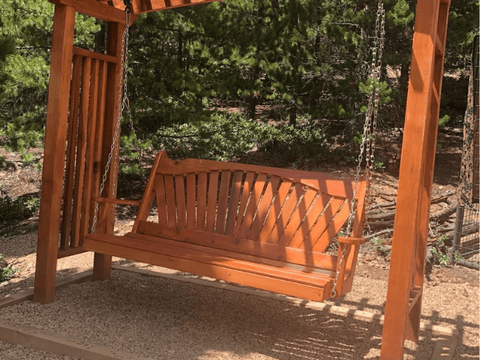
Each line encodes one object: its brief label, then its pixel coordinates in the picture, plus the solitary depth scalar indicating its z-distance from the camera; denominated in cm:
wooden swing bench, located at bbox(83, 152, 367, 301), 361
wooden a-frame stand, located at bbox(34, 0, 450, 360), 312
